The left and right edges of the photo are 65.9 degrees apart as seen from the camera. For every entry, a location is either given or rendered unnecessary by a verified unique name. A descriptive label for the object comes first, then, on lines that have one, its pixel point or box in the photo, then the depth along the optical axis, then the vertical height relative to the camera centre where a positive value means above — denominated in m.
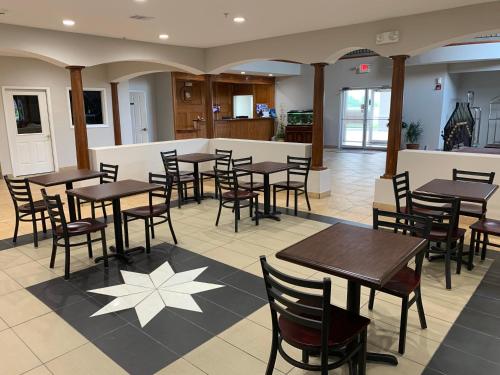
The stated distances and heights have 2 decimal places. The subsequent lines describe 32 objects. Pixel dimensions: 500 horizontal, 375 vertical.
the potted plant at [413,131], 11.95 -0.50
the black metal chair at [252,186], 5.78 -1.07
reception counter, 13.18 -0.45
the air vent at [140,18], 5.36 +1.37
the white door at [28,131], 8.99 -0.32
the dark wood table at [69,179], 4.82 -0.78
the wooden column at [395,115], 5.77 -0.01
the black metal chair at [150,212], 4.37 -1.09
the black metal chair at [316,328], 1.88 -1.16
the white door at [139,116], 11.86 +0.01
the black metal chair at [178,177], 6.55 -1.04
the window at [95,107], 10.21 +0.25
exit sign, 12.82 +1.53
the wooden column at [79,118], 6.62 -0.02
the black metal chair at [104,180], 5.08 -0.92
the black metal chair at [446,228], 3.46 -1.07
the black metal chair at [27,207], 4.65 -1.09
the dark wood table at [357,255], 2.12 -0.84
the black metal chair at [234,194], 5.19 -1.07
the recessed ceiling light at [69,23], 5.55 +1.36
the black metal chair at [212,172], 6.92 -1.01
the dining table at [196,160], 6.67 -0.75
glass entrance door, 13.41 -0.07
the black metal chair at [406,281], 2.61 -1.16
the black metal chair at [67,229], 3.76 -1.12
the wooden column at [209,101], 8.66 +0.33
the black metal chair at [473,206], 4.15 -1.05
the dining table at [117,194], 4.01 -0.80
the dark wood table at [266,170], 5.48 -0.76
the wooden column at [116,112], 10.42 +0.12
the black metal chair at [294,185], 5.76 -1.03
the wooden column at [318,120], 6.73 -0.08
